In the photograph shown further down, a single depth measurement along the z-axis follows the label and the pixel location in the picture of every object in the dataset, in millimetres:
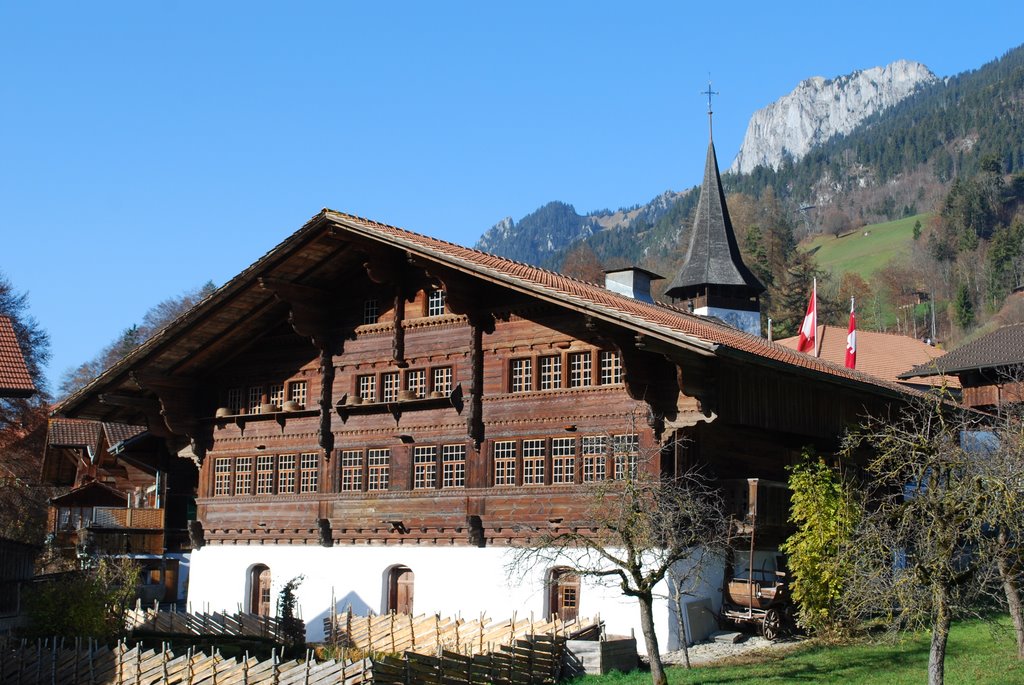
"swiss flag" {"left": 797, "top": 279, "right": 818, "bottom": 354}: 46478
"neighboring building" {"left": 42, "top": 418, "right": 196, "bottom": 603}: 38094
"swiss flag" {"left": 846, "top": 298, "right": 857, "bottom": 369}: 47938
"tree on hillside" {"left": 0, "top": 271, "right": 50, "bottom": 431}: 50406
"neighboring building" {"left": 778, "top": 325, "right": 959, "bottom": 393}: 66438
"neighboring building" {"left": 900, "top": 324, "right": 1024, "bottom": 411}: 43094
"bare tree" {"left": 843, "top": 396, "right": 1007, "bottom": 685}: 17312
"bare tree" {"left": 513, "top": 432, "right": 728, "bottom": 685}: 21409
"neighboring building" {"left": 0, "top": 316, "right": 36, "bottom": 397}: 25188
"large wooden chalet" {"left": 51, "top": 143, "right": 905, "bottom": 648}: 26859
